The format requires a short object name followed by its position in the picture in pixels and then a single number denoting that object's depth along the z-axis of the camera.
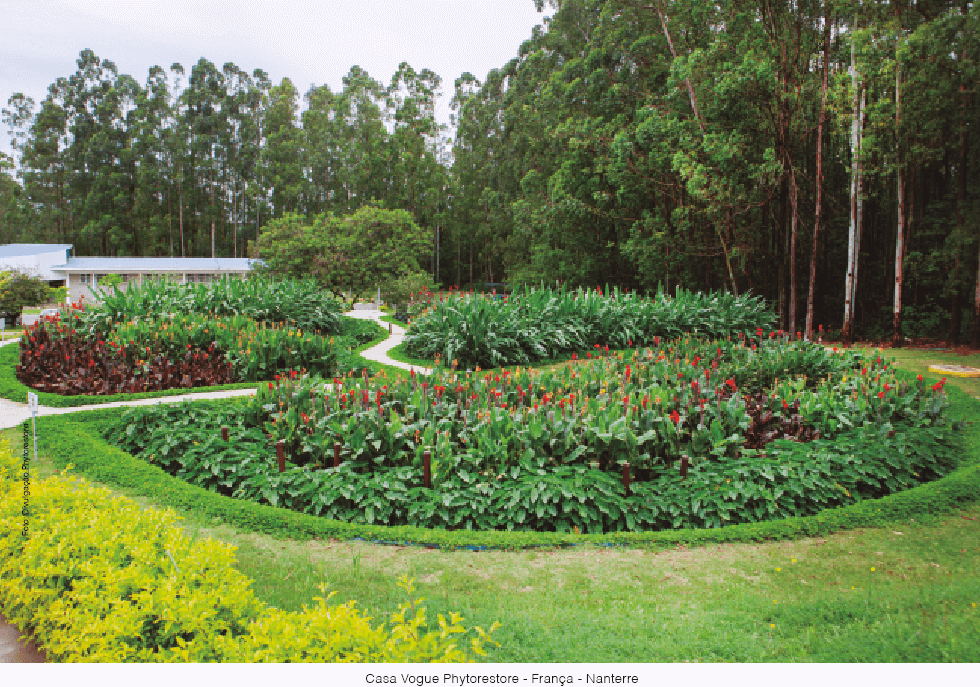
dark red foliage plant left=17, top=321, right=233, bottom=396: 7.13
